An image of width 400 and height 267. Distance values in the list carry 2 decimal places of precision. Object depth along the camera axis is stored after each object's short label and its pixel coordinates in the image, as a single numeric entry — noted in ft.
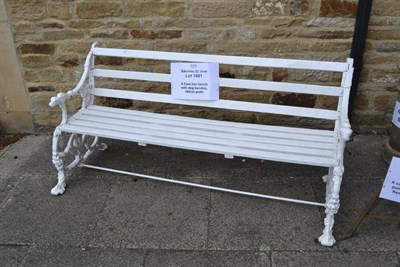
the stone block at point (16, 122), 12.60
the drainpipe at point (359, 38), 10.30
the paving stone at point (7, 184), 9.96
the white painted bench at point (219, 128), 8.23
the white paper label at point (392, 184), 7.52
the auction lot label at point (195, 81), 9.49
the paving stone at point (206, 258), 7.67
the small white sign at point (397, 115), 9.92
